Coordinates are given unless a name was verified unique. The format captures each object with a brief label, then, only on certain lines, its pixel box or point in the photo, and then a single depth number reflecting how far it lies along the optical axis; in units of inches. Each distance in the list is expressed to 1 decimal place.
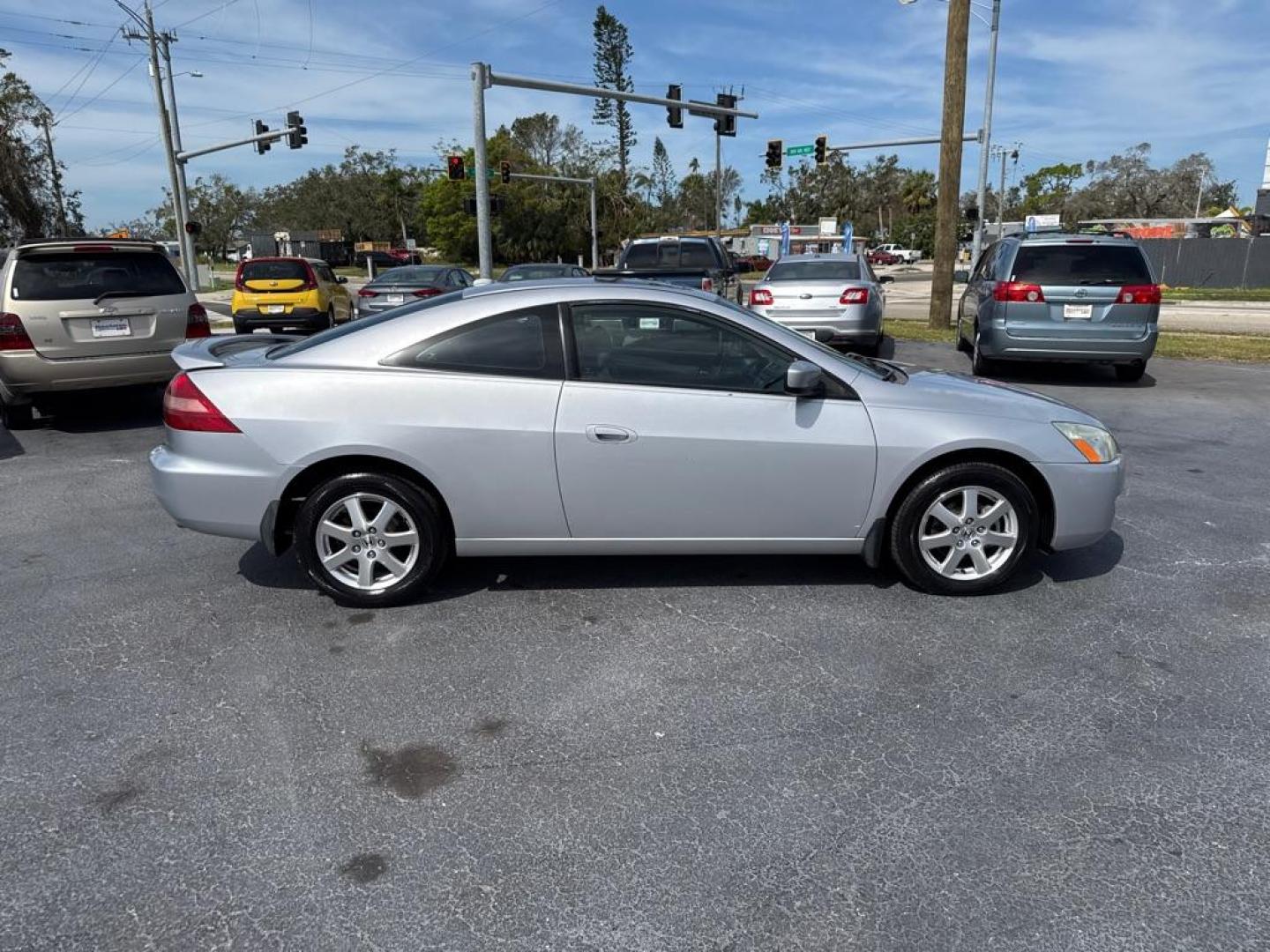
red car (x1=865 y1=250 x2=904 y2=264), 3085.6
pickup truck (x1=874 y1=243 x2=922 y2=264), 3239.2
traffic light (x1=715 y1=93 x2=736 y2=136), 1009.5
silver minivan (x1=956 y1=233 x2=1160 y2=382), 398.0
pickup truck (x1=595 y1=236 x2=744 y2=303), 589.0
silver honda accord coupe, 161.3
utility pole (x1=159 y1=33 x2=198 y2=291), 1173.1
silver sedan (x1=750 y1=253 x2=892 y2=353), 479.2
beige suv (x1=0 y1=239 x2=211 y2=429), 307.1
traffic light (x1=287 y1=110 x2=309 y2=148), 1077.1
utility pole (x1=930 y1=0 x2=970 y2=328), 605.9
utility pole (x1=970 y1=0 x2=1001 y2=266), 994.3
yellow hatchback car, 655.1
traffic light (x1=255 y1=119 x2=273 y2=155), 1128.5
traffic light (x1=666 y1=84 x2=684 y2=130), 947.3
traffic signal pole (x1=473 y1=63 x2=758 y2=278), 786.8
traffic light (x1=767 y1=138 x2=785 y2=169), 1162.0
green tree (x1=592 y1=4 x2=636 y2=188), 2600.9
